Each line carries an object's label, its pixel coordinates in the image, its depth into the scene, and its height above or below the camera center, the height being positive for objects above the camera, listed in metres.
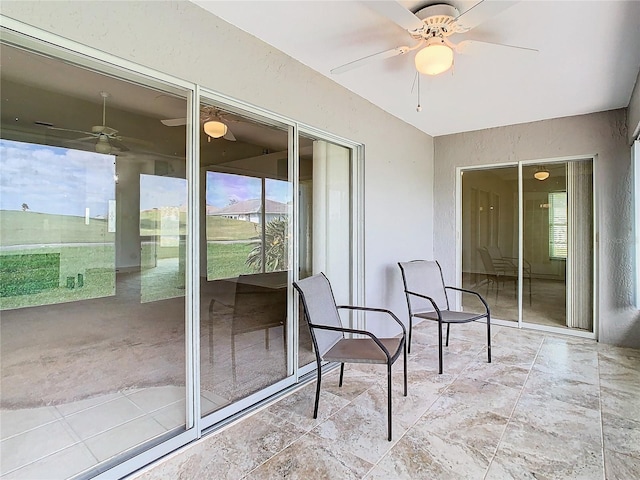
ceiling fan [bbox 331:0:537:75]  1.68 +1.18
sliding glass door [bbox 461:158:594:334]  4.00 -0.02
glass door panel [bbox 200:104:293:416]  2.53 -0.13
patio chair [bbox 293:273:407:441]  2.21 -0.72
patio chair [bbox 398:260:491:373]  3.20 -0.57
